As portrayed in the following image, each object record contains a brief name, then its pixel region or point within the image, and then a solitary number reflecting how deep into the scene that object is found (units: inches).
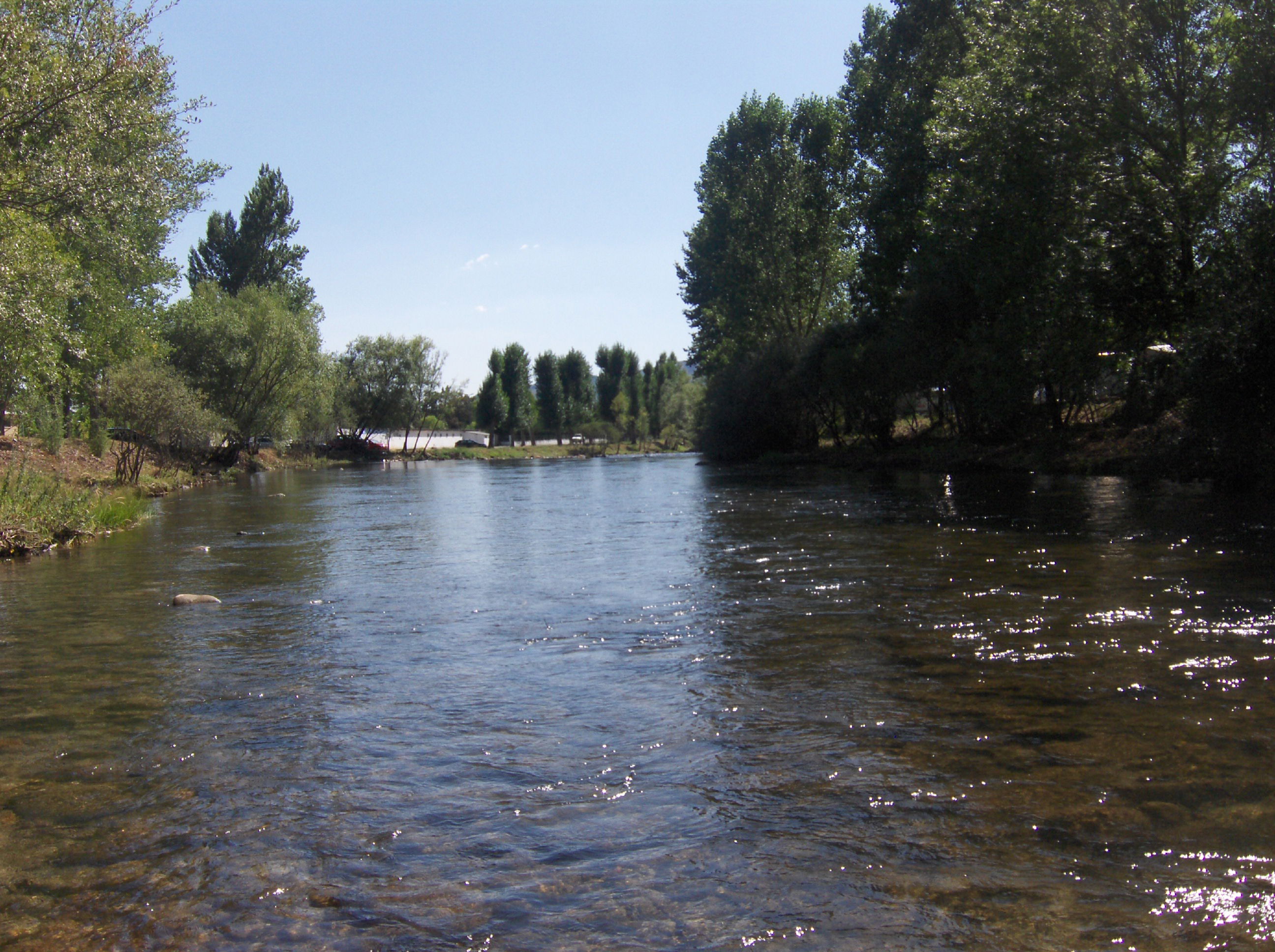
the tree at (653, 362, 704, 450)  4338.1
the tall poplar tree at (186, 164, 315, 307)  2780.5
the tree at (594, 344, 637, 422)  5182.1
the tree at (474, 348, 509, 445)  4598.9
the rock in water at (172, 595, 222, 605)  506.6
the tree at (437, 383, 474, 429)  3673.7
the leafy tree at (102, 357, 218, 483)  1312.7
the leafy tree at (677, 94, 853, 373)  2086.6
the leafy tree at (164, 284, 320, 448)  2074.3
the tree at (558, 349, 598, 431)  4958.2
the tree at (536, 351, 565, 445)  4910.2
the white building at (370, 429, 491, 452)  3882.9
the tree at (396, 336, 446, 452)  3523.6
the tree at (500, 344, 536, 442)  4675.2
